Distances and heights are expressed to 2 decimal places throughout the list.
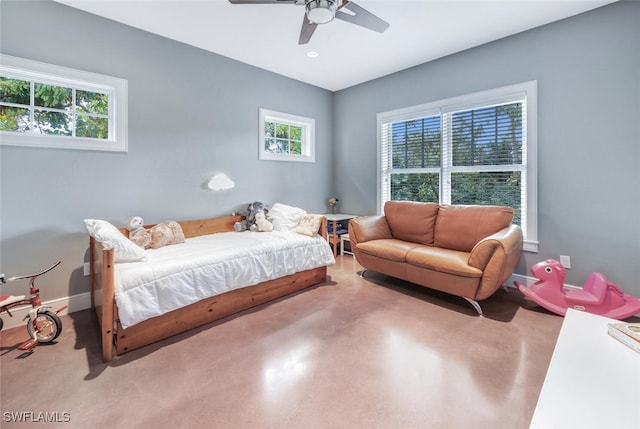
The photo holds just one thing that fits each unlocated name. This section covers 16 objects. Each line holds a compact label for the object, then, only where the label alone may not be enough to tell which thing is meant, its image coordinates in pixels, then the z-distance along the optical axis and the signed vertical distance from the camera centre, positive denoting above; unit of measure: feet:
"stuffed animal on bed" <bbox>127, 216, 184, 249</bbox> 8.72 -0.69
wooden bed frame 5.99 -2.49
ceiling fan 6.30 +4.80
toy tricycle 6.53 -2.57
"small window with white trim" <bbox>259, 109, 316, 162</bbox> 13.12 +3.78
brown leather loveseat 7.84 -1.12
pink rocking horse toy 7.63 -2.33
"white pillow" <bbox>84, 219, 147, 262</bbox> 6.65 -0.68
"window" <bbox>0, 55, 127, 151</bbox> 7.71 +3.12
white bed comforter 6.30 -1.48
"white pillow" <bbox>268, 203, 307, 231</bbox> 11.57 -0.23
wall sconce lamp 11.21 +1.20
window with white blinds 9.91 +2.45
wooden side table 14.28 -0.96
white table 2.82 -1.98
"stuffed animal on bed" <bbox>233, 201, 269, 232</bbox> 11.57 -0.23
